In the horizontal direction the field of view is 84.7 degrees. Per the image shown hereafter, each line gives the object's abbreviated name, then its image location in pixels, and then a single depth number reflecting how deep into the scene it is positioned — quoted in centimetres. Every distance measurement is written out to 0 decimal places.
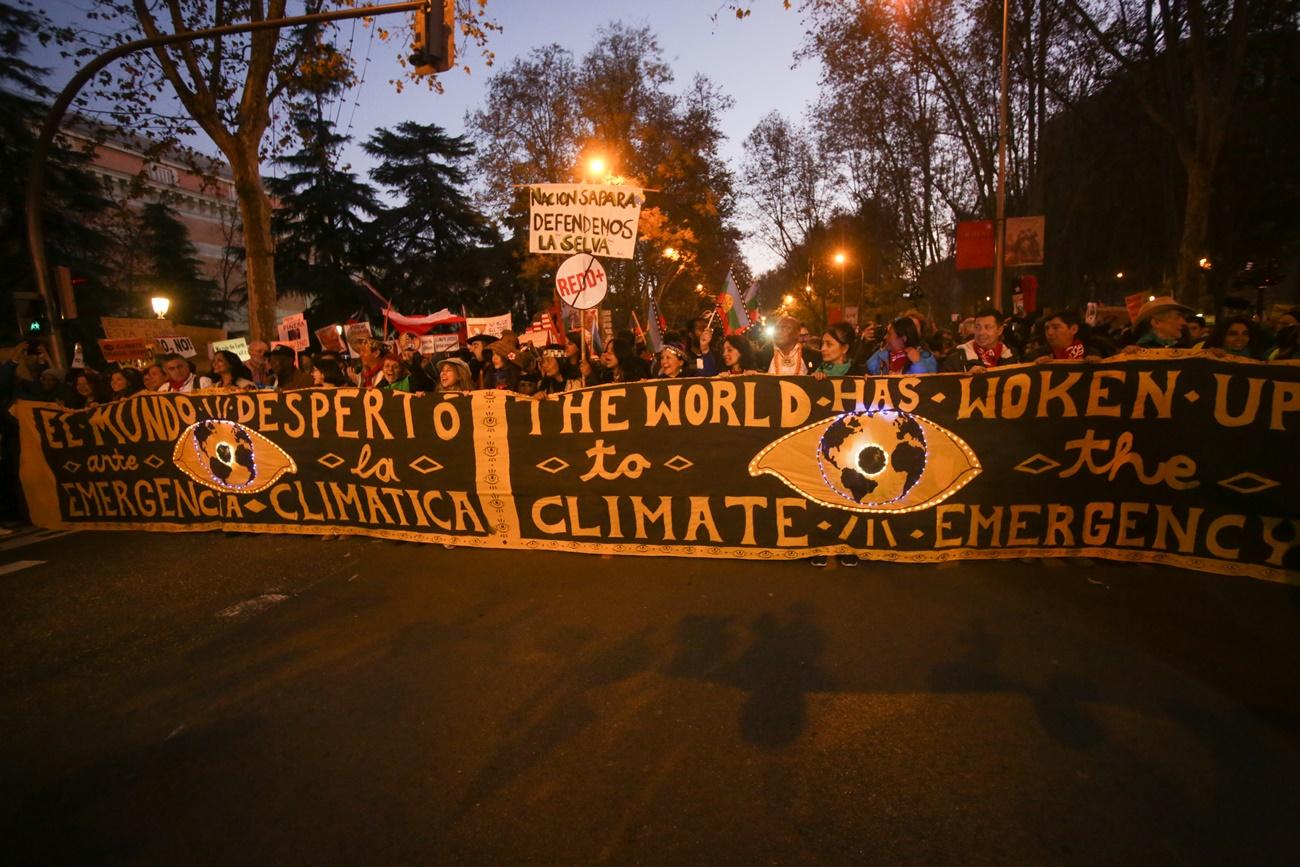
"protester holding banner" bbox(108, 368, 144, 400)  751
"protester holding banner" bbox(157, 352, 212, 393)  791
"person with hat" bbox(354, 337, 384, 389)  798
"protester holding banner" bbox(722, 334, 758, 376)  644
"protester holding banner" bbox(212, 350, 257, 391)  734
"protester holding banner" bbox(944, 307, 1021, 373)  591
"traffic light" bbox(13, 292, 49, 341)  978
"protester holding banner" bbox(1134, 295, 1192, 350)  553
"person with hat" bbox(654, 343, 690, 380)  605
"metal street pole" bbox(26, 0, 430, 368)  800
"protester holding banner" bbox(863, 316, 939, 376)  549
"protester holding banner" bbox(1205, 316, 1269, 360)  518
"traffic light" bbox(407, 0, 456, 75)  779
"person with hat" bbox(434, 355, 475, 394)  638
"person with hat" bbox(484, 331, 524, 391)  792
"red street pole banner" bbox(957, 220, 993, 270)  1688
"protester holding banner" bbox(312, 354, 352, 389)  748
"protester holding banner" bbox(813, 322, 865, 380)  563
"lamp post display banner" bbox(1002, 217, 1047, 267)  1611
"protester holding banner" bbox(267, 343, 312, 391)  788
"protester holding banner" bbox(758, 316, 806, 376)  651
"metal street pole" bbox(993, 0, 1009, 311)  1658
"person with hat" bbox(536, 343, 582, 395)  766
